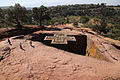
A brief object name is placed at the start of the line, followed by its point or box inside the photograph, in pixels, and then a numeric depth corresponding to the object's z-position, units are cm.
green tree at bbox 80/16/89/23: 3456
